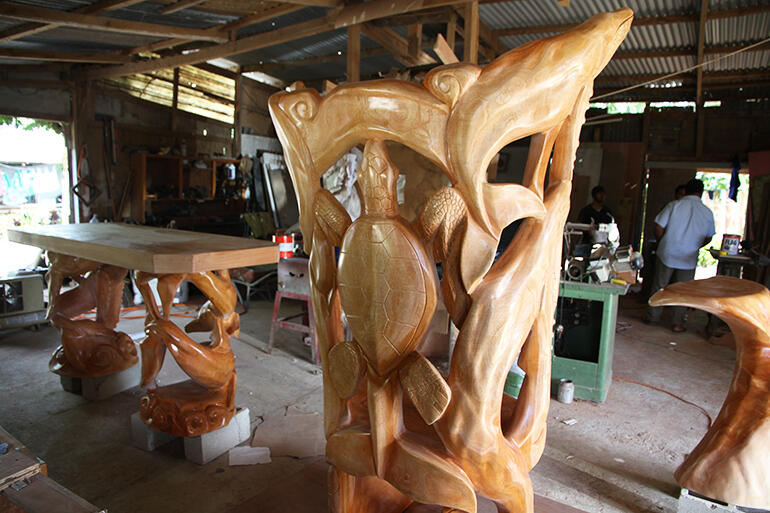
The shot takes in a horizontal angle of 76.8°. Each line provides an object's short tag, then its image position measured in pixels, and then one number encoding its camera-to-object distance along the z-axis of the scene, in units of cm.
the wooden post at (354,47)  387
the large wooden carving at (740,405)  156
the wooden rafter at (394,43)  402
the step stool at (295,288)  391
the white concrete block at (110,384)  319
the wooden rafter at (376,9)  324
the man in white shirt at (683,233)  481
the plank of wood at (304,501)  139
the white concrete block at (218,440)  248
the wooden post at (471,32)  337
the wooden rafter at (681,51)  489
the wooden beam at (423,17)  380
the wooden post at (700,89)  423
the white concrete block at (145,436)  260
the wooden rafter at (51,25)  357
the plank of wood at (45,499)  118
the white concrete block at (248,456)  250
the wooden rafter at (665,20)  411
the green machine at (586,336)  321
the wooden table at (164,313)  222
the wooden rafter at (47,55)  466
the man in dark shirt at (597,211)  533
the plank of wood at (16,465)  128
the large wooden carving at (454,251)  97
